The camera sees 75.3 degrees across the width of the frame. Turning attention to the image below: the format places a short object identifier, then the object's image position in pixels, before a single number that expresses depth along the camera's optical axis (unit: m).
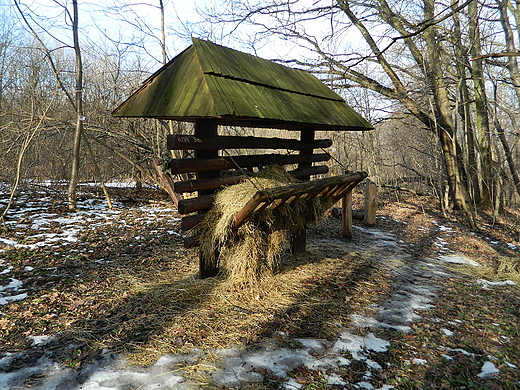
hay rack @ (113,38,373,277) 3.76
